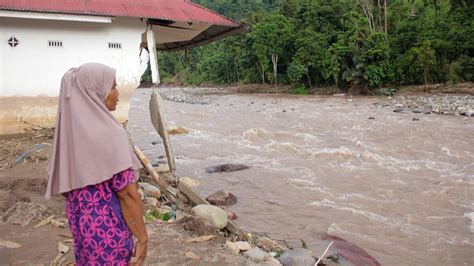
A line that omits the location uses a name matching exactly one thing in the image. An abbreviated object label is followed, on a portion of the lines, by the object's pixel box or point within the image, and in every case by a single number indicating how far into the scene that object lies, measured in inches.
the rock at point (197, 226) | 181.6
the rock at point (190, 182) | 341.8
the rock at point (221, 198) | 293.1
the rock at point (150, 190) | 242.1
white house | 286.8
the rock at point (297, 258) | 167.2
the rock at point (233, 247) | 166.4
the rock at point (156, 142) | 535.9
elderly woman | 76.1
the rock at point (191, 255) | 153.7
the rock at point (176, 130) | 612.8
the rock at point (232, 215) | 258.3
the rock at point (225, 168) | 392.8
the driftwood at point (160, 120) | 275.5
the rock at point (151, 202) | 221.9
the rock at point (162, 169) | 317.7
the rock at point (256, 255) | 159.9
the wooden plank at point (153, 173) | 265.0
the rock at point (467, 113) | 711.7
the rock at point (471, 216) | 246.3
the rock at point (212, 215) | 195.9
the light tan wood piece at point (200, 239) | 170.7
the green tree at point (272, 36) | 1549.0
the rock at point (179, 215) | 202.4
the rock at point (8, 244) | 152.6
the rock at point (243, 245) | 171.9
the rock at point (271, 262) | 156.0
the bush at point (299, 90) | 1470.5
